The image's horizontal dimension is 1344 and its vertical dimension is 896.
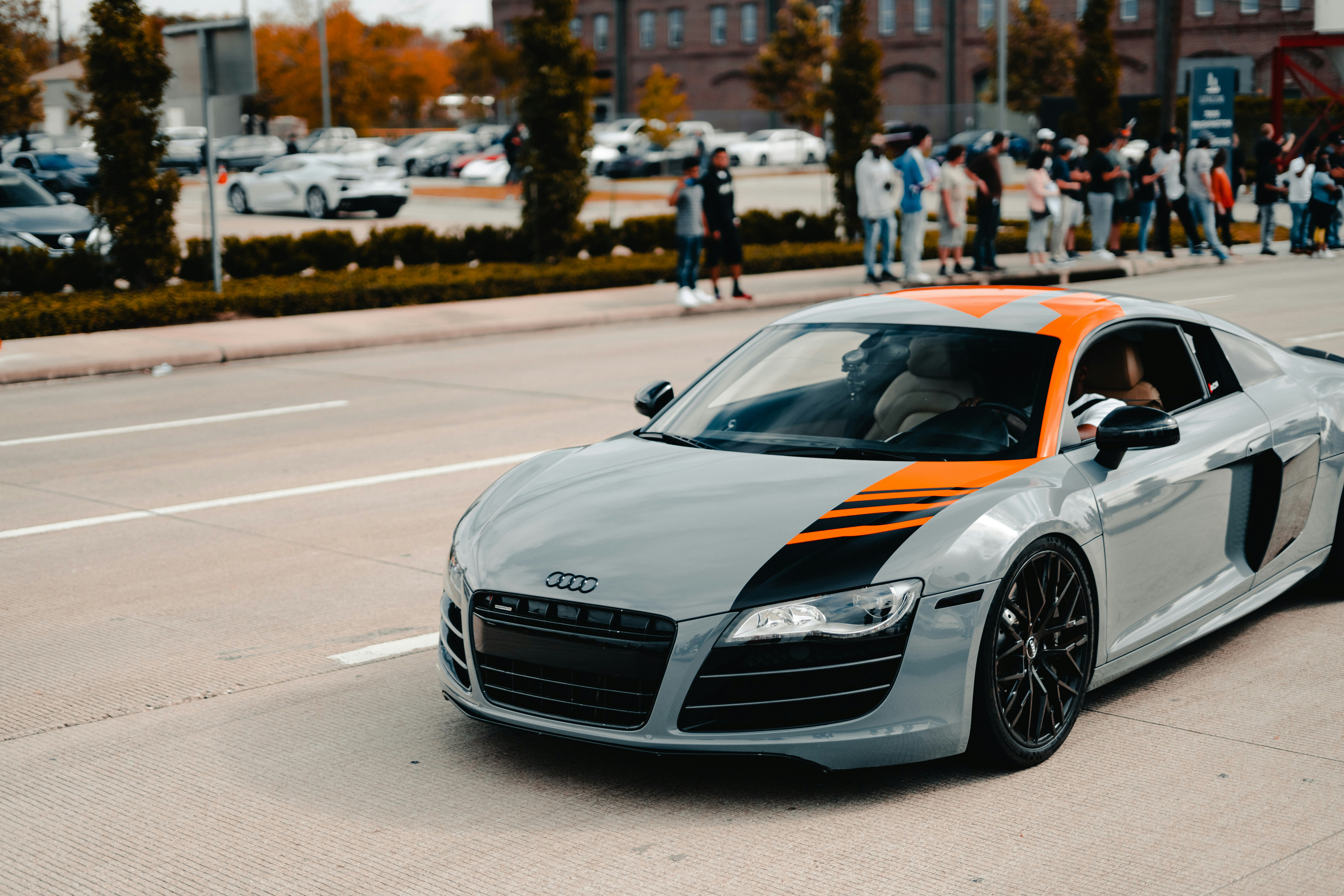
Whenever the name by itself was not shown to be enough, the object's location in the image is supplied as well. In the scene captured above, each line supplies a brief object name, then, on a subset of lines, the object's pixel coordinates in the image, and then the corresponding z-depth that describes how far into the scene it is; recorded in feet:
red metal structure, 106.93
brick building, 229.66
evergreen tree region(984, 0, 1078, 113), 217.97
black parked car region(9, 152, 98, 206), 123.65
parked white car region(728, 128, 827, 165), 215.31
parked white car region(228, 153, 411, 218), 115.24
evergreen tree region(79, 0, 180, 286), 62.64
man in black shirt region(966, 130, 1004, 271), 70.49
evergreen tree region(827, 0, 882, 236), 83.46
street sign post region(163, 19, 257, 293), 62.28
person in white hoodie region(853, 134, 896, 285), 69.41
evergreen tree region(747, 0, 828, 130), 219.20
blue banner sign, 96.68
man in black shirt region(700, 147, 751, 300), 64.23
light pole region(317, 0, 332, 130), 203.10
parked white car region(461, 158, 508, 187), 168.96
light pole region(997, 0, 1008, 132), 163.22
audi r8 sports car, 13.16
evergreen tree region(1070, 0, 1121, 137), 103.40
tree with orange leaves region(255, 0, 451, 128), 226.58
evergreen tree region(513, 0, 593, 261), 77.66
